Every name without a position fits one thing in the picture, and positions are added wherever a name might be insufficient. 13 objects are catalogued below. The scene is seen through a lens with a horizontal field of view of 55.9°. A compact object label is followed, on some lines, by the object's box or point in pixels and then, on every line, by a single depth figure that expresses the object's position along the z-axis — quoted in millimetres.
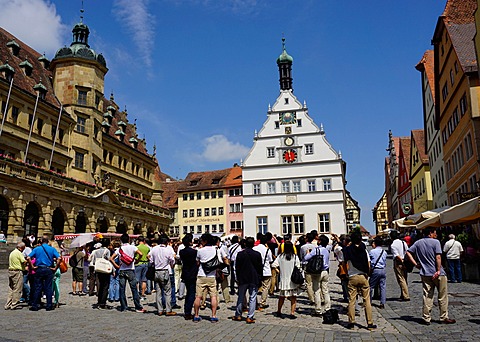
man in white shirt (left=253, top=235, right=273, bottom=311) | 11445
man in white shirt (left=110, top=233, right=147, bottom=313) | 11102
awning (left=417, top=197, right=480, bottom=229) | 14125
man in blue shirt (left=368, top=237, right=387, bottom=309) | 11125
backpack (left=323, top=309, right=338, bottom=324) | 9133
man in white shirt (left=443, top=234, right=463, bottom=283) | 15336
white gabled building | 50219
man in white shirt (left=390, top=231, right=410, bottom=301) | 12094
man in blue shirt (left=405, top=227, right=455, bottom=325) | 8742
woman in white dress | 9828
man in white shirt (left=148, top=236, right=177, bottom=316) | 10430
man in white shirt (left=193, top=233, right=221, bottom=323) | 9820
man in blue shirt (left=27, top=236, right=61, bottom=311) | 11141
